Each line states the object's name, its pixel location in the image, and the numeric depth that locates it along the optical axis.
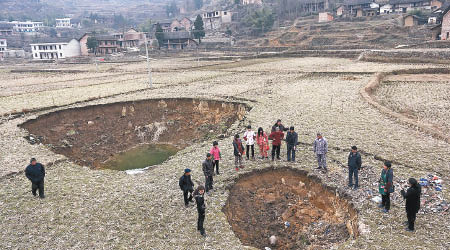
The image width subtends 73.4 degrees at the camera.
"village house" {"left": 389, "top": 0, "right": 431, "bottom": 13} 91.25
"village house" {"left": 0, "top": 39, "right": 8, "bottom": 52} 121.57
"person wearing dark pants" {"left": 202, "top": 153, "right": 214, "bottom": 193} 13.82
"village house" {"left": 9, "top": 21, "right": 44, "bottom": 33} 165.12
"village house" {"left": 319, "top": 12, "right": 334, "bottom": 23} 99.93
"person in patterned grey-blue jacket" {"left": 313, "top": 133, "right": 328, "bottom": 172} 15.09
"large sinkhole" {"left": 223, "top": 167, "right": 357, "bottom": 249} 12.12
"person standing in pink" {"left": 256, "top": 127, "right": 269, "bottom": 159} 17.00
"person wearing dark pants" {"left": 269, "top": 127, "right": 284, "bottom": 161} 16.58
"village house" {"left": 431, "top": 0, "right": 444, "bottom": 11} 89.31
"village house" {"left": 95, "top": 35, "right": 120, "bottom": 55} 106.56
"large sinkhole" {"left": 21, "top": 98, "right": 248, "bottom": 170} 24.83
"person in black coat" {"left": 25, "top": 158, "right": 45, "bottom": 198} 13.94
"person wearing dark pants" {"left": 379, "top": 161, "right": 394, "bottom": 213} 11.48
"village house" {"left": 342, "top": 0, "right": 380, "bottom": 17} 97.56
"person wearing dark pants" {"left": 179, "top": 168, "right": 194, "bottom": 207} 12.66
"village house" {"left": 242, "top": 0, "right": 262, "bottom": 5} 139.52
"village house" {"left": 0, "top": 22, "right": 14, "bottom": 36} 141.82
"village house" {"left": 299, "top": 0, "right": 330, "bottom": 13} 113.56
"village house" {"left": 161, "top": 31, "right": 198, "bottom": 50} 101.56
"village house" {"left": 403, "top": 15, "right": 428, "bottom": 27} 79.00
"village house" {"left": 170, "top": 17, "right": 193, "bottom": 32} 135.70
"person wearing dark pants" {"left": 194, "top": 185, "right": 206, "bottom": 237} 11.18
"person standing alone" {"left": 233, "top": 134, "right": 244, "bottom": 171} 15.87
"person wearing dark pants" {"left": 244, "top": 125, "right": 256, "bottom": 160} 16.80
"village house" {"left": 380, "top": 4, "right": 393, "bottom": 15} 95.80
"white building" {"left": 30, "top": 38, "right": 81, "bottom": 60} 105.19
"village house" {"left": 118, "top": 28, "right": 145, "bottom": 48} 119.00
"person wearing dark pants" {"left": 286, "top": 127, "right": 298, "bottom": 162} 16.11
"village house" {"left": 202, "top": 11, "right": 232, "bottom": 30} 131.50
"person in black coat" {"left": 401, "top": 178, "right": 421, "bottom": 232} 10.29
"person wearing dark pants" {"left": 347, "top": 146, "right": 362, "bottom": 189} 13.11
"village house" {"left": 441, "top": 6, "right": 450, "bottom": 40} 59.19
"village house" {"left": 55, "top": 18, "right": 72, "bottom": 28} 190.25
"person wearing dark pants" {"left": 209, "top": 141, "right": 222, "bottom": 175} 15.45
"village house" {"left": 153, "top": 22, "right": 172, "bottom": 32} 139.38
